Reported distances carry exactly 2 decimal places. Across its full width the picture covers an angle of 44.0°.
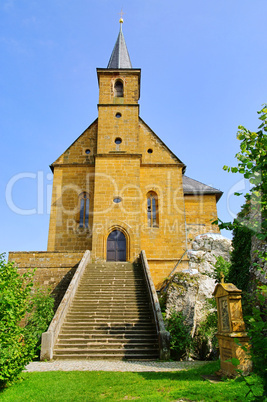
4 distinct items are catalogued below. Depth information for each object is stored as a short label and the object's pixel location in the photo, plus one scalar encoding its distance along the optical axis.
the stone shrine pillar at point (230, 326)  7.57
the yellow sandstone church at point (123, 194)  20.45
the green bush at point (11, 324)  6.81
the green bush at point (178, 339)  11.77
